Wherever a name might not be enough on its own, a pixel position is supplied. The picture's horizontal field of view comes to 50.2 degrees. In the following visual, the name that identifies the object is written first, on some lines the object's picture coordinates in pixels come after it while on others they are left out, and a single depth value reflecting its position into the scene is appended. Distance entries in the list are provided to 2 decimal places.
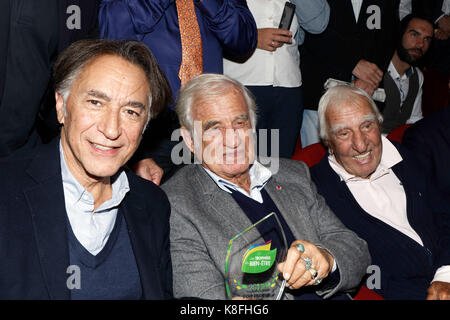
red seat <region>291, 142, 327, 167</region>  2.91
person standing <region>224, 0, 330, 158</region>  3.20
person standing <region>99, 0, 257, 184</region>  2.38
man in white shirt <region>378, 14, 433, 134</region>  4.40
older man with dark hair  1.52
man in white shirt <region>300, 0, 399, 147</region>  3.49
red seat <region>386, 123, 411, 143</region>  3.15
